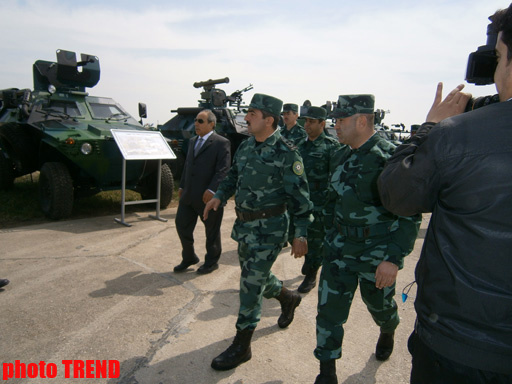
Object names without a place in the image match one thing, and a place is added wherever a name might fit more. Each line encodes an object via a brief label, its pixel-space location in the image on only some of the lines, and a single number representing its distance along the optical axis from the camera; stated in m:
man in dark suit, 4.19
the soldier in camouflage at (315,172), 4.00
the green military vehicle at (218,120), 10.40
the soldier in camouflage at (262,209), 2.59
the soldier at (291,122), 5.55
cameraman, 1.13
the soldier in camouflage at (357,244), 2.24
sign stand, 5.79
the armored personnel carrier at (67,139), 5.90
